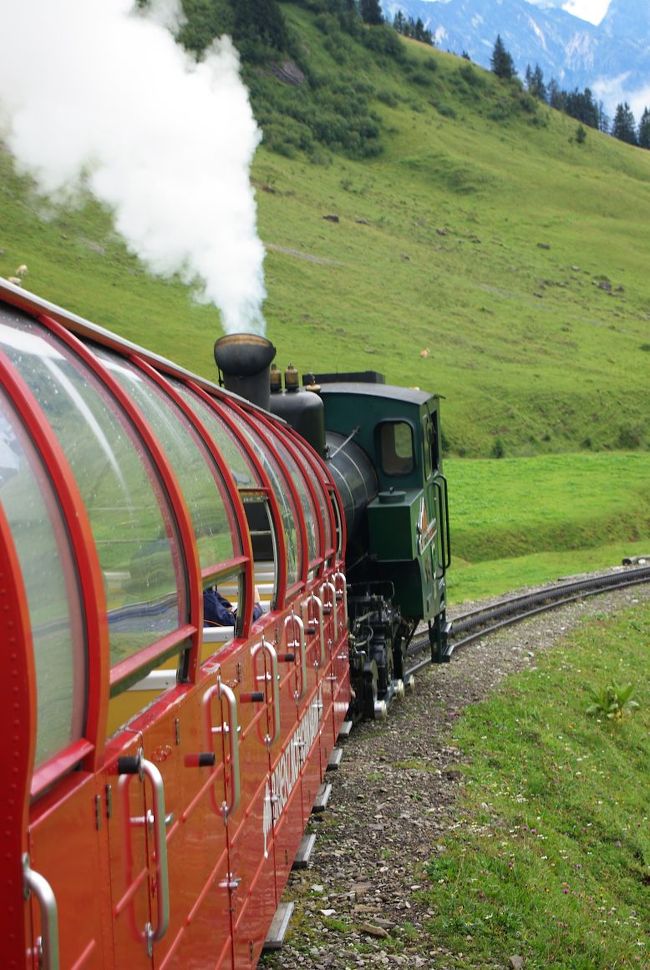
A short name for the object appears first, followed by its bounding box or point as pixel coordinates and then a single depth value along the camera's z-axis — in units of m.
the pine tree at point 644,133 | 166.62
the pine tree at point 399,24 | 171.00
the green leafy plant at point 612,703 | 12.85
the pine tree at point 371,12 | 152.25
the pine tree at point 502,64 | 152.05
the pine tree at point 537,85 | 163.20
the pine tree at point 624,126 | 168.25
